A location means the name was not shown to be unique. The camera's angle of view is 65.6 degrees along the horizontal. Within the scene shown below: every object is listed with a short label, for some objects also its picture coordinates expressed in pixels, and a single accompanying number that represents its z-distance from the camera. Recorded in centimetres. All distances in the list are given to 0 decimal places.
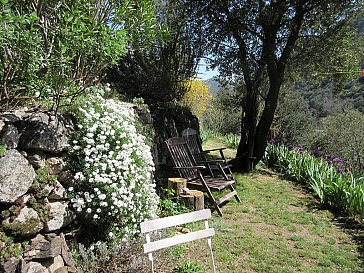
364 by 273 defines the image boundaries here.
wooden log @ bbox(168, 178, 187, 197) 444
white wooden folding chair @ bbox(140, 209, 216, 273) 197
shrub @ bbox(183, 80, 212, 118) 1484
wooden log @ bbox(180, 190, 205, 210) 429
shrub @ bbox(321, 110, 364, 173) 887
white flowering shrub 267
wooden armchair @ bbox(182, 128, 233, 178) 580
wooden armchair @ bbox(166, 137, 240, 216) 452
